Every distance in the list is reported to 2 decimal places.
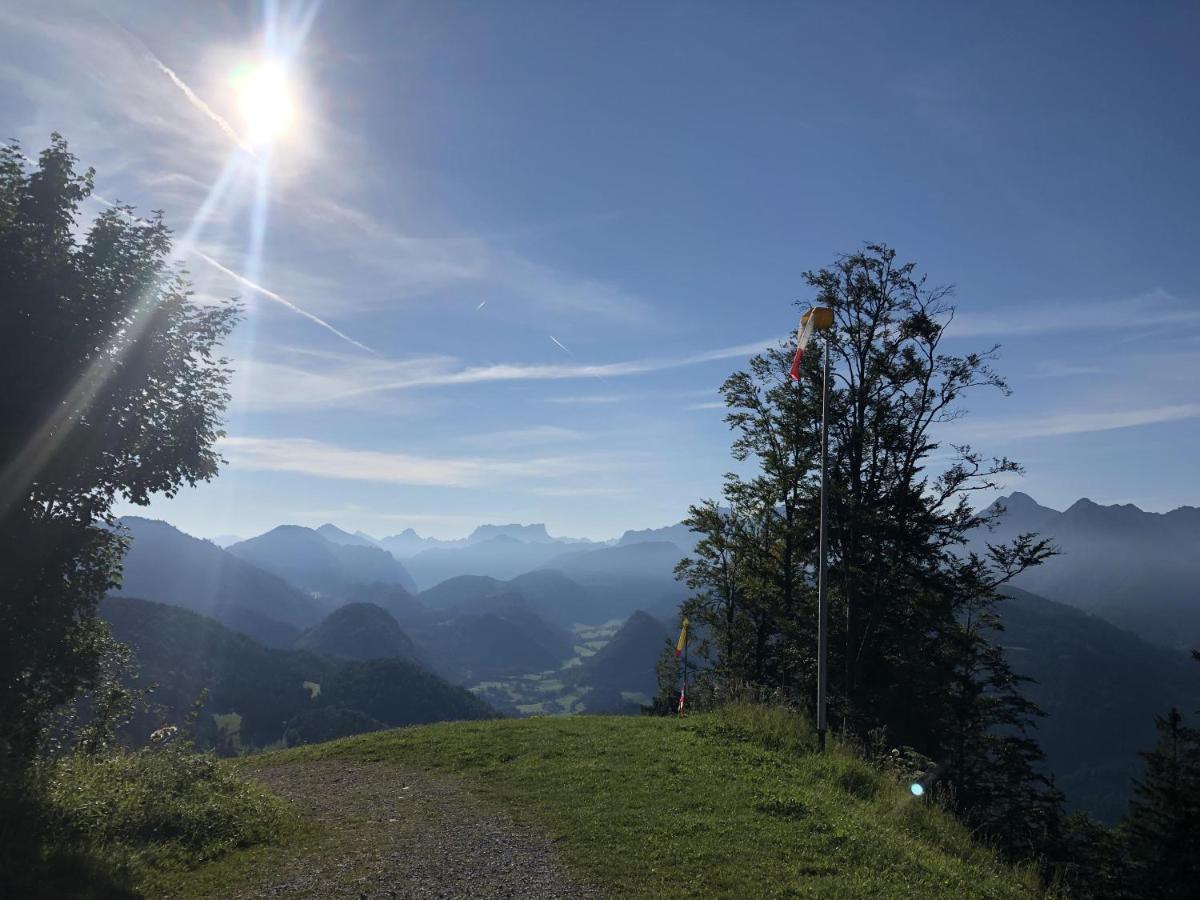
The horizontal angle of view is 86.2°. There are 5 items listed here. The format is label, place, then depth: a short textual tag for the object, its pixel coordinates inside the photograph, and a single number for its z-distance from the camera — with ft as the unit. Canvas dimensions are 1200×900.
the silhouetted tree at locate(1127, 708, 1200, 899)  103.91
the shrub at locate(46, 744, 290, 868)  26.71
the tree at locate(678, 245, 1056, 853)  81.25
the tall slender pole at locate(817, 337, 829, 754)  43.68
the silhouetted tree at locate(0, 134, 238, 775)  37.55
